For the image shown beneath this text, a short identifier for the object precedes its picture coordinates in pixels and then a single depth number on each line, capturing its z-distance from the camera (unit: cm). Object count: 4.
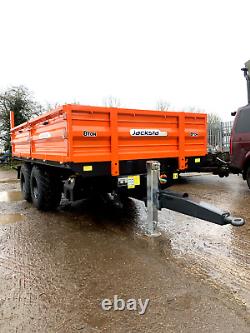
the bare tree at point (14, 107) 2202
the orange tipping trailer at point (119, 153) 390
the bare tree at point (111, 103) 2775
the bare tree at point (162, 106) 3273
